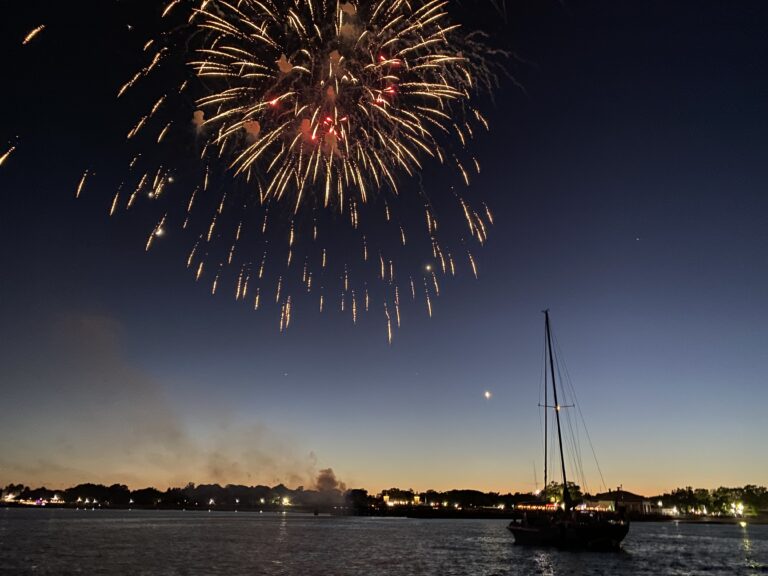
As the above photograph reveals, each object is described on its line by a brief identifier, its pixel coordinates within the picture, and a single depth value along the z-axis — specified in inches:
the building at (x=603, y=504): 6777.1
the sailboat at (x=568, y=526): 2546.8
